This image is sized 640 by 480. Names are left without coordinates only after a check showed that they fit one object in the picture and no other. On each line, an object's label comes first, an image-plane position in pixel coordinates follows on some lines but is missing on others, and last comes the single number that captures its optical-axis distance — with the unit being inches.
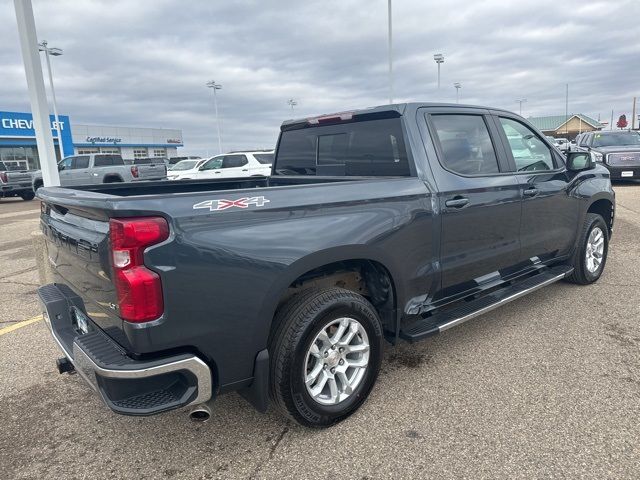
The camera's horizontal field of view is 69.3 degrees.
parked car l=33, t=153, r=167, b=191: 722.8
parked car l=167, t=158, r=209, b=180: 762.8
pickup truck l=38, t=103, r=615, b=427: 82.7
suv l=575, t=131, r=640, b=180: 577.9
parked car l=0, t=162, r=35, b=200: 739.4
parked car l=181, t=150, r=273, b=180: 690.8
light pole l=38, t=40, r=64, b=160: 1186.6
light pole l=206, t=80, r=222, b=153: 2058.3
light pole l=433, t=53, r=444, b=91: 1364.4
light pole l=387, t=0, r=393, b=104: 913.8
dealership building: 1440.7
